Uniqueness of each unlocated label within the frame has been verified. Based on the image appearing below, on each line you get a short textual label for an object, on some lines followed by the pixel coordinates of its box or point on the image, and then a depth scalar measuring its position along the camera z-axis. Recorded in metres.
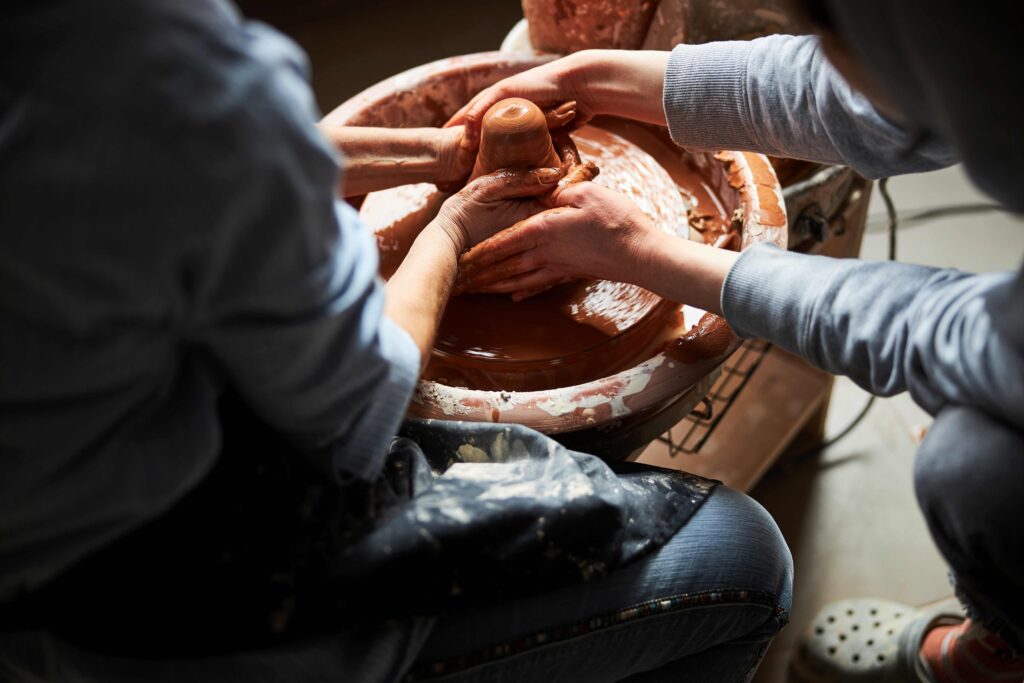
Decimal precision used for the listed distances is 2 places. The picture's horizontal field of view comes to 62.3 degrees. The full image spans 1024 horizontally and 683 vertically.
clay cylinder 1.19
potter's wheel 1.22
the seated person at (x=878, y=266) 0.74
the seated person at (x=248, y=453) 0.58
